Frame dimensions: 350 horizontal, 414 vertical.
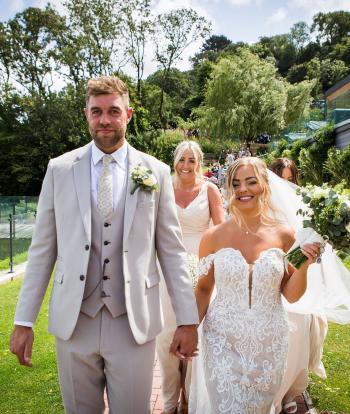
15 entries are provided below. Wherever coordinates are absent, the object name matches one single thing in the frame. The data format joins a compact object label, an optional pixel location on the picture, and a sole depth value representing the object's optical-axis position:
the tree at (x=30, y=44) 35.72
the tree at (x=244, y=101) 43.44
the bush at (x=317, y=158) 19.06
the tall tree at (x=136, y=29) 38.12
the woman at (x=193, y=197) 5.28
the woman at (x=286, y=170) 6.51
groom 2.70
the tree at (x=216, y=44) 122.05
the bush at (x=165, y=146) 37.09
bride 3.29
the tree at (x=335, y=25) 97.72
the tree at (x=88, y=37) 34.75
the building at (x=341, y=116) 18.92
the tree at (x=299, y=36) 106.06
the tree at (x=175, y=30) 41.44
